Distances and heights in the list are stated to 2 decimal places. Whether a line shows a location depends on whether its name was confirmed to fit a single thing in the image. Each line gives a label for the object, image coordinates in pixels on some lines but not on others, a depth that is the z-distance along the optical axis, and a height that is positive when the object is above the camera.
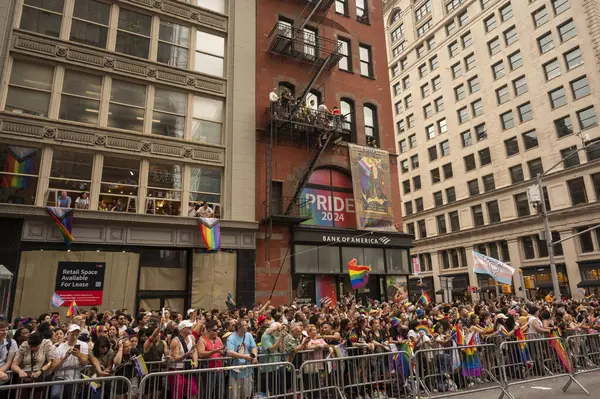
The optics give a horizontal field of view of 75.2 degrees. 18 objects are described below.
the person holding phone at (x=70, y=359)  6.83 -1.00
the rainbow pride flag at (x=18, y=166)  15.09 +5.21
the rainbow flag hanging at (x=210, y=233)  17.02 +2.81
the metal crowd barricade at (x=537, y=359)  9.33 -1.62
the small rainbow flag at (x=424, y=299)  18.02 -0.27
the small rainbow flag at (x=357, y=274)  17.27 +0.89
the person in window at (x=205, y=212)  17.77 +3.86
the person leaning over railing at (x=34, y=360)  6.68 -1.00
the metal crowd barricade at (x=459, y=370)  8.38 -1.72
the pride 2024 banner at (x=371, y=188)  21.69 +5.95
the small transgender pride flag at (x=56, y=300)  13.61 +0.05
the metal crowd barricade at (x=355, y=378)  7.76 -1.69
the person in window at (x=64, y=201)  15.38 +3.85
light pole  21.86 +5.39
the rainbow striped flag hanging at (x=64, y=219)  14.77 +3.04
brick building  19.58 +7.96
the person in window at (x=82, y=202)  15.75 +3.90
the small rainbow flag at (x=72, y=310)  12.38 -0.28
